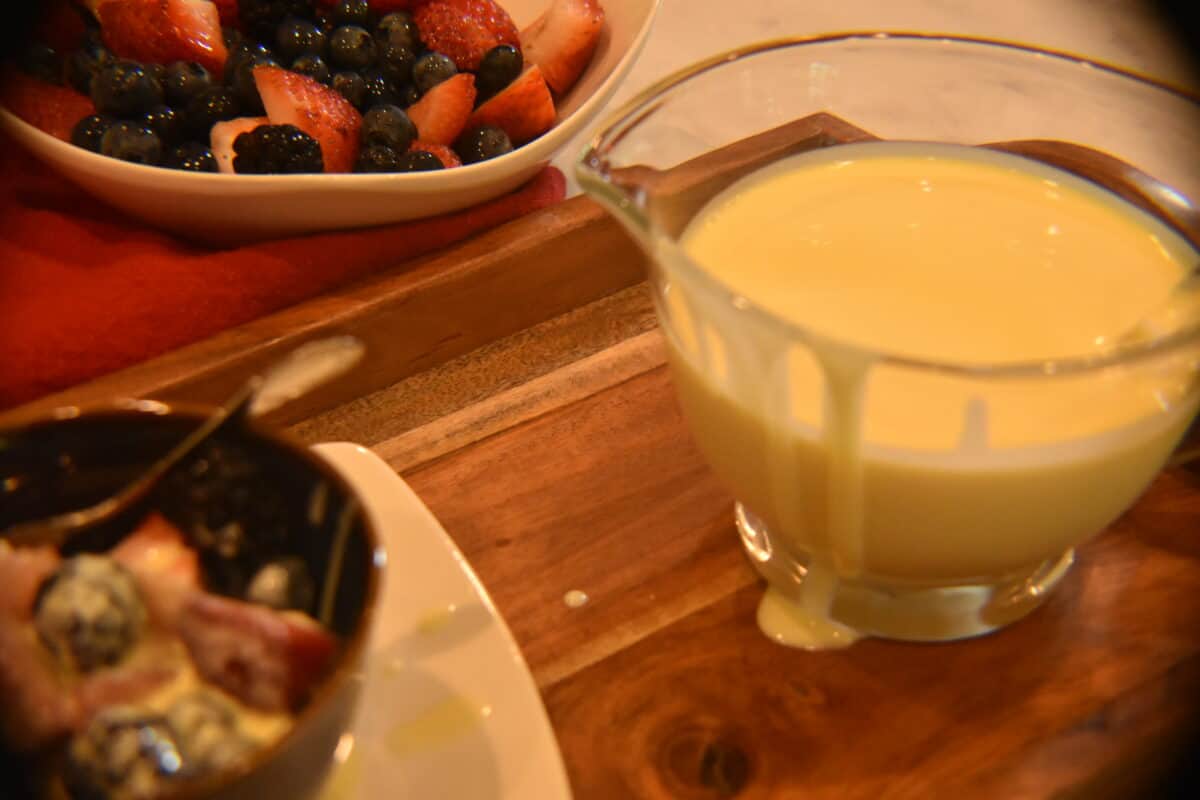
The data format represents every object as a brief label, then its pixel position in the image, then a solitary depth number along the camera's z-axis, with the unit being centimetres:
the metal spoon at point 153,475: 48
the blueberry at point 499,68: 68
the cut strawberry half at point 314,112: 65
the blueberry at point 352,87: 68
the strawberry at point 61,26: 71
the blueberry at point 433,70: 68
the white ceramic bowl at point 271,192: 61
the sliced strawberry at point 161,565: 46
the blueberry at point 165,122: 65
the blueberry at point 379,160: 64
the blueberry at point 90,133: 65
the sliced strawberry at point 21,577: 45
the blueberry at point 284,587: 47
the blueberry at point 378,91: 68
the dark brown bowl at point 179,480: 47
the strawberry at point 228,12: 71
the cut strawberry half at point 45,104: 67
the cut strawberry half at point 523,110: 67
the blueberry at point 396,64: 69
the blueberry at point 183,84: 67
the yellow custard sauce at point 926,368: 49
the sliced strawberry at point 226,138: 65
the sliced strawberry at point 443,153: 65
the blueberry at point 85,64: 68
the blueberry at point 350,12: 69
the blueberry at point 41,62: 69
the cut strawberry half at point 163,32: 68
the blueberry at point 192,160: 64
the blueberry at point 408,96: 69
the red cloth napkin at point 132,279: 59
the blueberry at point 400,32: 69
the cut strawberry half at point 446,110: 67
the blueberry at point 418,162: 64
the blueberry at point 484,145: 66
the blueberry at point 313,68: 68
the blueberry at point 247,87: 67
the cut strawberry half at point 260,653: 43
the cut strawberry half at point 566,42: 69
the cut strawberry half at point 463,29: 69
